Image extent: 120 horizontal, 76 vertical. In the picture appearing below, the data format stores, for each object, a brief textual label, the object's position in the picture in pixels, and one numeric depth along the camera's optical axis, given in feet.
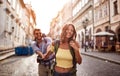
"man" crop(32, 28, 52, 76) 6.48
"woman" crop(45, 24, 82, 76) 4.55
